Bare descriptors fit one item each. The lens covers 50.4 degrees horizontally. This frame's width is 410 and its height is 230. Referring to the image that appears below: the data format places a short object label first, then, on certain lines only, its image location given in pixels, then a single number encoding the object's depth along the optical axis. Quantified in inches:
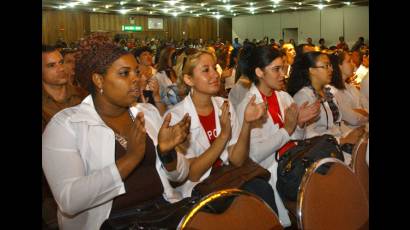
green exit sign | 882.0
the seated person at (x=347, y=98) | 159.0
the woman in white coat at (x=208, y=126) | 98.0
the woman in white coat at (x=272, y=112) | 116.3
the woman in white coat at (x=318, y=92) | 141.8
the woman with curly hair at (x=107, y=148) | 70.9
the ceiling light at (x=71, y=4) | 652.9
